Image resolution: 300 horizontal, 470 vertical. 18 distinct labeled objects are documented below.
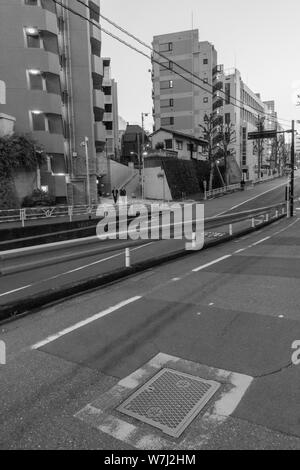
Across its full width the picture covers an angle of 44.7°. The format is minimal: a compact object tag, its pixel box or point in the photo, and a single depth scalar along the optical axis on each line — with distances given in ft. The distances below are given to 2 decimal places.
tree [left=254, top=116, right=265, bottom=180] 273.54
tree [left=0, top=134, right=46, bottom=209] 92.89
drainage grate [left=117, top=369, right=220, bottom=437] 11.79
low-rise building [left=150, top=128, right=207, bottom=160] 182.29
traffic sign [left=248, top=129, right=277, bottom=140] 90.39
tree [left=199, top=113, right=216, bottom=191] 179.36
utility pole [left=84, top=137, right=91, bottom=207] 109.88
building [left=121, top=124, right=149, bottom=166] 223.79
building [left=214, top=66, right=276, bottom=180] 256.38
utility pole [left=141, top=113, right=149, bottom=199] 145.69
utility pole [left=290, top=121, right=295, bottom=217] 98.32
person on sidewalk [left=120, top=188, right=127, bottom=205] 119.29
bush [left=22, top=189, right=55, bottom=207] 98.37
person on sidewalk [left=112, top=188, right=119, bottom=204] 118.83
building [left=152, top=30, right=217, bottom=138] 224.94
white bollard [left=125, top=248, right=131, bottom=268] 33.04
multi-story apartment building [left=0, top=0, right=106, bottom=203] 103.76
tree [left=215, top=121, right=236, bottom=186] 191.11
